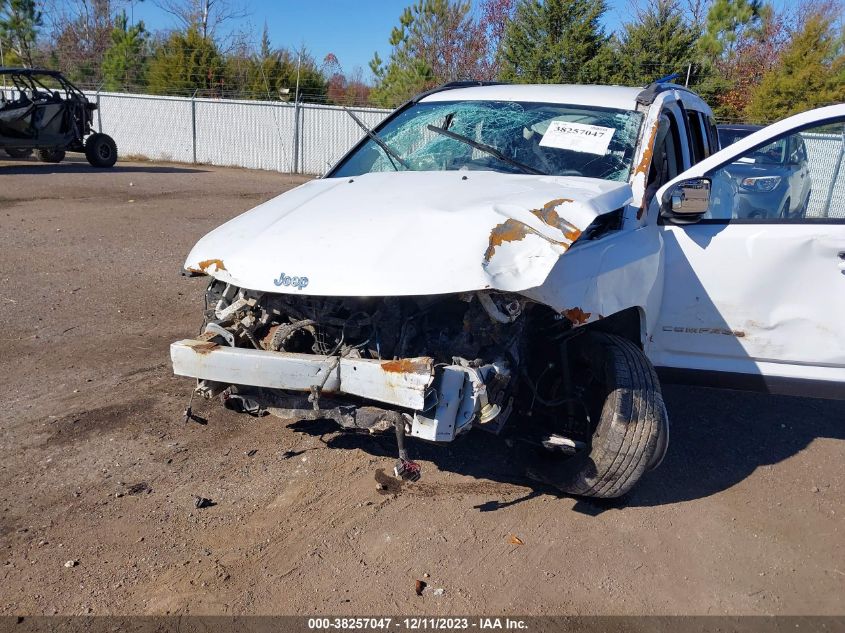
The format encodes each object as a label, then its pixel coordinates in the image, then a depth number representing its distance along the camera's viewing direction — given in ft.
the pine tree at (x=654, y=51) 73.72
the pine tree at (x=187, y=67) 90.53
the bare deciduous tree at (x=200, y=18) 122.82
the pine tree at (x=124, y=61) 102.58
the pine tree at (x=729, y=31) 92.79
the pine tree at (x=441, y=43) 101.65
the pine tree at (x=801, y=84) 66.54
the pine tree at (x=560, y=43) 75.05
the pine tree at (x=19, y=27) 120.37
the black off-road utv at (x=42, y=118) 50.34
